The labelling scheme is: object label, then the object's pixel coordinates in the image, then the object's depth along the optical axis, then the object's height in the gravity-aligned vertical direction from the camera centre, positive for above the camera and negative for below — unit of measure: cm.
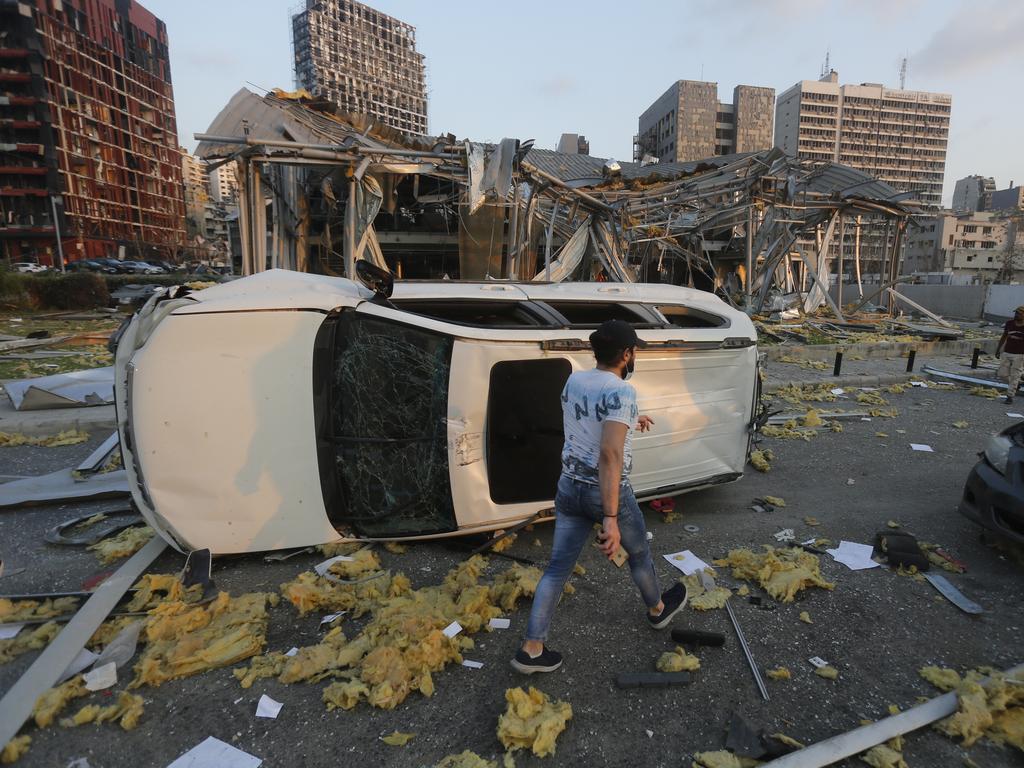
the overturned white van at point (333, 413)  308 -79
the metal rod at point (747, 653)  248 -187
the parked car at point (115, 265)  3941 +151
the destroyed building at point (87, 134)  5528 +1789
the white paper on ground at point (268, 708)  233 -185
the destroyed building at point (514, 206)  978 +206
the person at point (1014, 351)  826 -109
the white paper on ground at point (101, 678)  243 -179
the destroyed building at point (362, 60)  12312 +5431
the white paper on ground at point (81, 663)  250 -179
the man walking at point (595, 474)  240 -89
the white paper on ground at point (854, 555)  359 -188
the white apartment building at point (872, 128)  12312 +3592
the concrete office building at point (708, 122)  9344 +2847
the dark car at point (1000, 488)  340 -136
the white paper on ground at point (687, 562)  353 -188
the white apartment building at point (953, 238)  7931 +657
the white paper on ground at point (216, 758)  208 -184
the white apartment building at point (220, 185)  12988 +2516
